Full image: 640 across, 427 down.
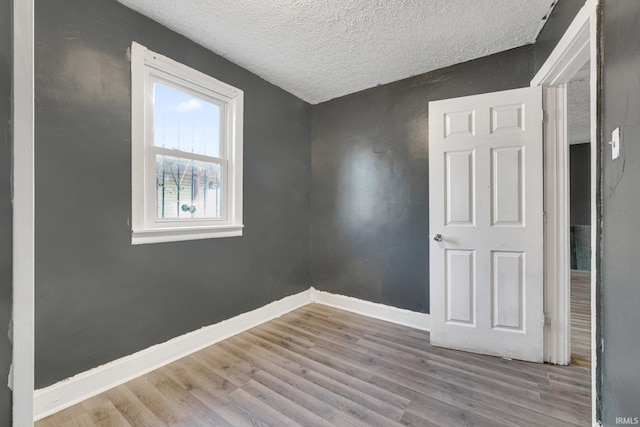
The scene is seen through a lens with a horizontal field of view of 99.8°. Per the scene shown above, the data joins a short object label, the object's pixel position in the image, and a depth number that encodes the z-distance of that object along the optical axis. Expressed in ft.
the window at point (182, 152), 5.97
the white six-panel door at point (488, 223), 6.33
